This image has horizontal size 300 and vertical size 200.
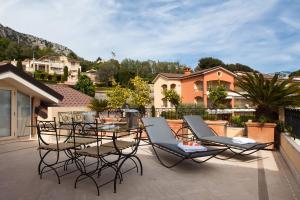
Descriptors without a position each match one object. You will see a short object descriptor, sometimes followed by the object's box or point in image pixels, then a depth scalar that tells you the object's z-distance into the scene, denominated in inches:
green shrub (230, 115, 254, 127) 322.6
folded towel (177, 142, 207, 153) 168.4
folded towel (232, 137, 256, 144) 197.3
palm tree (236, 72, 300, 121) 234.8
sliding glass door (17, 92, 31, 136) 330.8
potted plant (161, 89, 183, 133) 291.7
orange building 1226.6
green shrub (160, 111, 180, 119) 311.2
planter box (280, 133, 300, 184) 150.3
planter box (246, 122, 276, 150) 238.0
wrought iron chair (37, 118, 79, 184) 148.8
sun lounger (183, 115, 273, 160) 192.6
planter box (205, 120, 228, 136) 274.7
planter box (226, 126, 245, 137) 287.8
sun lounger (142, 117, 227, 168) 168.4
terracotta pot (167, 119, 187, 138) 291.2
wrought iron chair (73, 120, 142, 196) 136.6
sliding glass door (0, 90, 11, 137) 310.5
